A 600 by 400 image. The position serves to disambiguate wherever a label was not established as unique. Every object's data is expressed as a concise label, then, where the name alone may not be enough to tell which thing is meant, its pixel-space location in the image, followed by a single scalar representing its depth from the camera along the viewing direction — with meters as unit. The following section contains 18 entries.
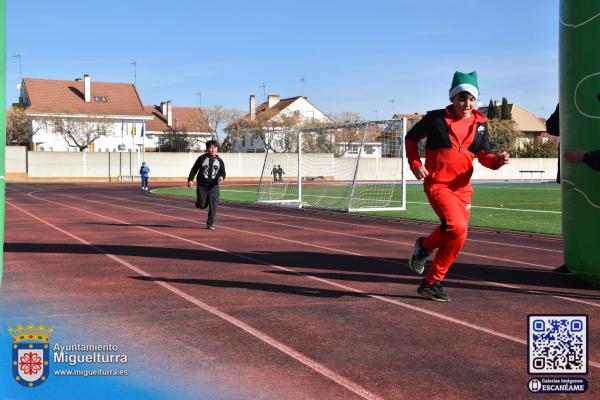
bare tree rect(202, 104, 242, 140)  83.69
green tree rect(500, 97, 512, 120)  109.56
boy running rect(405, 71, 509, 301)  7.03
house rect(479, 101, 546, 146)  113.25
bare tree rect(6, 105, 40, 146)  72.56
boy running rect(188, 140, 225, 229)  16.12
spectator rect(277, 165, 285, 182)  32.19
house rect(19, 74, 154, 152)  73.96
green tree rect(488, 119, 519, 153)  87.00
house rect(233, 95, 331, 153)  84.94
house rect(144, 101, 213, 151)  85.81
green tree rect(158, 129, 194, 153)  82.00
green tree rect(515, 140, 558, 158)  75.44
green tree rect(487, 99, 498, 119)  107.88
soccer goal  24.66
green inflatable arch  7.62
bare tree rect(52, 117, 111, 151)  72.94
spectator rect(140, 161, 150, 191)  39.22
